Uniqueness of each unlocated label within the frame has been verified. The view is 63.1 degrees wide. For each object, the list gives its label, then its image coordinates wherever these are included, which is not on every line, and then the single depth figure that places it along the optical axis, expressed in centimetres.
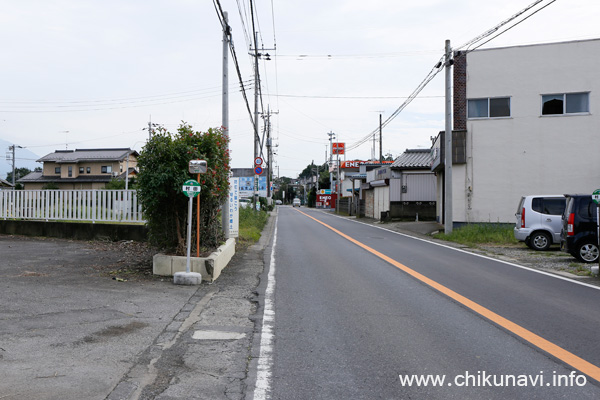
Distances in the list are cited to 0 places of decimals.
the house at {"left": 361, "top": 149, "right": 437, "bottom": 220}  3353
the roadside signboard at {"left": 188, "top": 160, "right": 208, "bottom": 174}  913
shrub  961
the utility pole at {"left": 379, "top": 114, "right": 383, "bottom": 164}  4072
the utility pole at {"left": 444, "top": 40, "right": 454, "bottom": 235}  2009
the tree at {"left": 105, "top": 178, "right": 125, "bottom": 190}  4533
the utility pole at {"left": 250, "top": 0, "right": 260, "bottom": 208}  2567
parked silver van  1532
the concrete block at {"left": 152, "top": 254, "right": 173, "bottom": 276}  970
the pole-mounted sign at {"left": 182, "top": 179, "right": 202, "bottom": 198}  889
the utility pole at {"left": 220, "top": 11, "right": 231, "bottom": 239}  1411
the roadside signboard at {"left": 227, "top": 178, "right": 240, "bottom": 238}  1614
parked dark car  1191
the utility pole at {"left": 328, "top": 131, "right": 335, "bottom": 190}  7884
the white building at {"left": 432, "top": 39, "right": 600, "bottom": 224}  2109
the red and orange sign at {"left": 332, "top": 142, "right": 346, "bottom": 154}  6725
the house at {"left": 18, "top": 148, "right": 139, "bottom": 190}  5588
